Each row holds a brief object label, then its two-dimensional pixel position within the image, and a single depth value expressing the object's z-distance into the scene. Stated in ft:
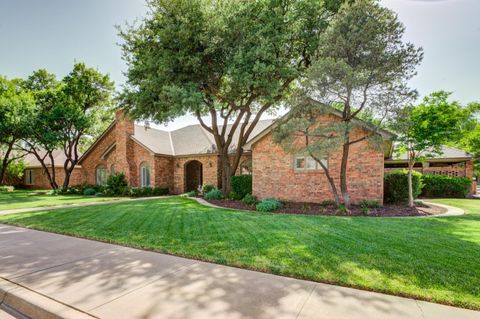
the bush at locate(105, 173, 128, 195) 67.92
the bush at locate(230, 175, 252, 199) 50.85
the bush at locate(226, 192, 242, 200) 50.70
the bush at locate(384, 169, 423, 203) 41.55
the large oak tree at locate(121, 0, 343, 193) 40.57
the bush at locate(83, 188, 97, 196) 72.09
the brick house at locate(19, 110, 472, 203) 40.70
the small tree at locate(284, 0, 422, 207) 32.42
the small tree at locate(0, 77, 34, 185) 73.92
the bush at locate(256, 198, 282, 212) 38.70
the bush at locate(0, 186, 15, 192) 98.09
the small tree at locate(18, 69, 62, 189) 78.48
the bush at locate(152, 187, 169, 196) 67.67
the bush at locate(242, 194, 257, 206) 45.16
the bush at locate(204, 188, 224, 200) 52.60
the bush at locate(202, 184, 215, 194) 61.43
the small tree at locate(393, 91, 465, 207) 37.11
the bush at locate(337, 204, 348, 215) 34.91
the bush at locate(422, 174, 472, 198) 55.47
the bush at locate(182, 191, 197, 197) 61.36
